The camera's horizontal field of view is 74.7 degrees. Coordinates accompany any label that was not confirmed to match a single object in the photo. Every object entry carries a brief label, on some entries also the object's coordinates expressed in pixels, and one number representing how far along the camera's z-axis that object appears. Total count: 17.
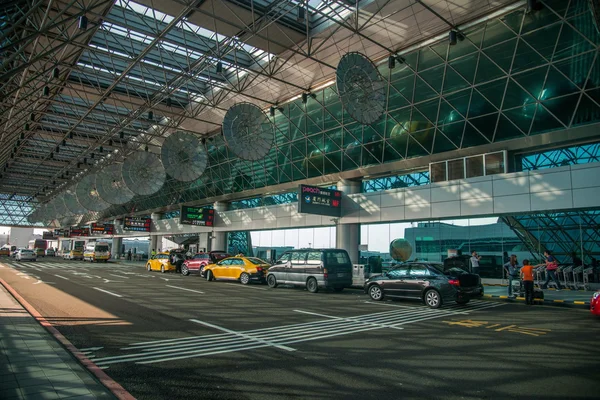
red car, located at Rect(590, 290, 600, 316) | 11.04
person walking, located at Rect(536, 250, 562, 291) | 17.22
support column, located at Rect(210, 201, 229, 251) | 41.00
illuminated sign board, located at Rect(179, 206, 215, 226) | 38.28
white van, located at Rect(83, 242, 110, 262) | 49.83
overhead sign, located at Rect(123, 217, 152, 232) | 49.36
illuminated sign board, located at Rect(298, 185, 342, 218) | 24.69
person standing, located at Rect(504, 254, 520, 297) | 16.27
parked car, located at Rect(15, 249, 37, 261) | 48.72
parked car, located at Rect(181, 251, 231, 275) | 27.71
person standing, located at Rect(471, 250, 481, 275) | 18.61
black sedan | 13.56
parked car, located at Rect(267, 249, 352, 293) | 17.53
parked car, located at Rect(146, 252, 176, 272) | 32.56
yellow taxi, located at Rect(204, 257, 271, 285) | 21.47
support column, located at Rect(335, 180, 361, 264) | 27.83
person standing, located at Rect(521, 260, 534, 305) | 14.65
